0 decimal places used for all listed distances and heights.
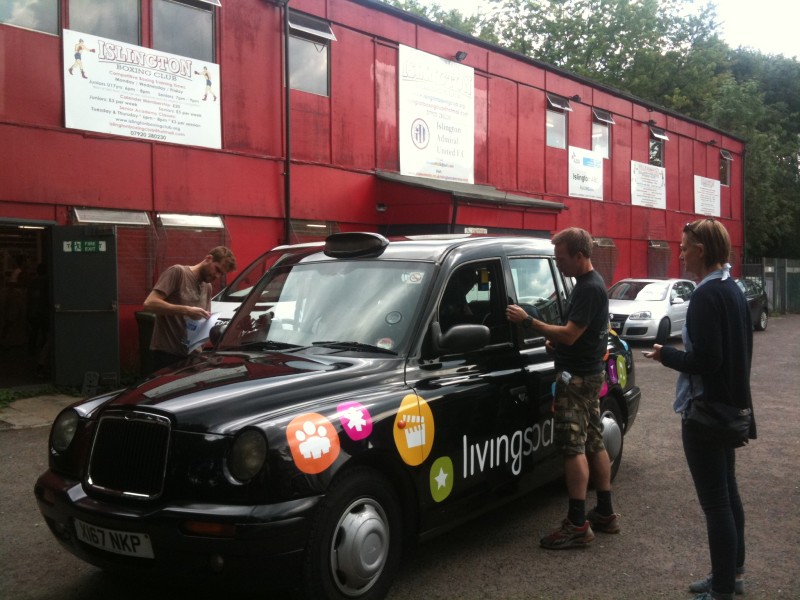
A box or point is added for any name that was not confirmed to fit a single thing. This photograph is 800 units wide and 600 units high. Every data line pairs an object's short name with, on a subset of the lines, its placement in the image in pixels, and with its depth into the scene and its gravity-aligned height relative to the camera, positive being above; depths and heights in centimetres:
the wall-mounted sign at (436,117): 1705 +331
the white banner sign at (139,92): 1141 +266
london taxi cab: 314 -77
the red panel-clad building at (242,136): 1091 +234
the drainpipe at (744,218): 3356 +182
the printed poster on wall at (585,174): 2278 +261
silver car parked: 1643 -100
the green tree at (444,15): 4053 +1321
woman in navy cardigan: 351 -49
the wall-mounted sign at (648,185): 2591 +257
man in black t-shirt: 448 -61
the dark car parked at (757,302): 2158 -120
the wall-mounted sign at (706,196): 2998 +252
